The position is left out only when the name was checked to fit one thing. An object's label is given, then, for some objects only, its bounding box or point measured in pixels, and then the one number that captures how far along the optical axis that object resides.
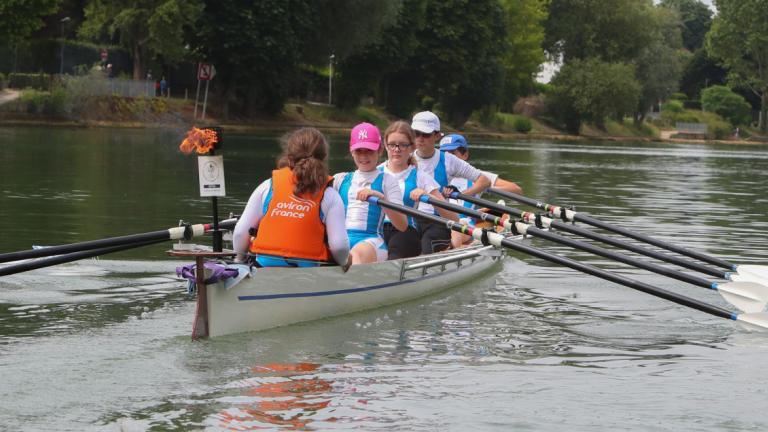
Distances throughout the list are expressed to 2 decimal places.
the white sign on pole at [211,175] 9.01
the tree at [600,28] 103.31
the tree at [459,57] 80.00
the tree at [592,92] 92.31
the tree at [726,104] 114.00
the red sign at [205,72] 56.38
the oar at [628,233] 11.06
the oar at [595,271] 10.20
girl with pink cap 10.98
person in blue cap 14.03
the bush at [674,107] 114.88
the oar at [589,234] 11.87
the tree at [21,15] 48.28
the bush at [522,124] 90.25
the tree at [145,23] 51.72
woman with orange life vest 9.16
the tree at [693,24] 185.12
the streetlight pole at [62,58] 56.06
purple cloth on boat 8.77
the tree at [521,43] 94.12
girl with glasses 11.95
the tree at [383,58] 71.56
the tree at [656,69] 105.31
